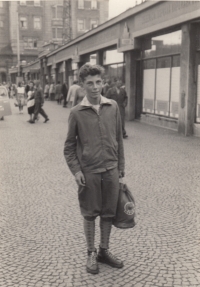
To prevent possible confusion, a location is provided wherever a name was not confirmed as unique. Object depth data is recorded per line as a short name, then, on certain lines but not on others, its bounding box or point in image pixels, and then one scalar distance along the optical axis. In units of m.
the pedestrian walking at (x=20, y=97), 22.52
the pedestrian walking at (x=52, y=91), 36.48
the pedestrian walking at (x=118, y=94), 12.11
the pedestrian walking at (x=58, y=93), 30.75
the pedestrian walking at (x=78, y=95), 11.84
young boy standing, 3.72
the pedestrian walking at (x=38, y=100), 16.97
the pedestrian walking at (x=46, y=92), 38.81
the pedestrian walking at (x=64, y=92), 27.83
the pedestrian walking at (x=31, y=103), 17.41
